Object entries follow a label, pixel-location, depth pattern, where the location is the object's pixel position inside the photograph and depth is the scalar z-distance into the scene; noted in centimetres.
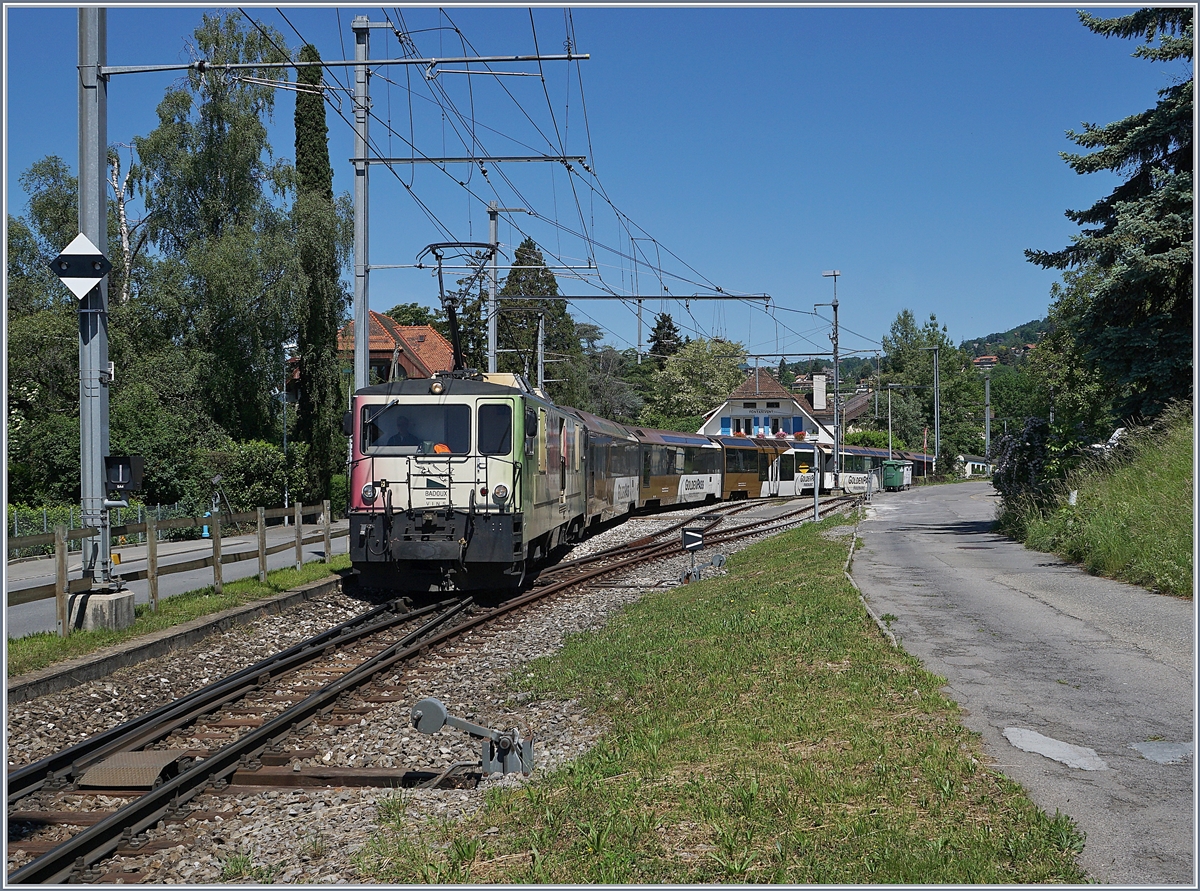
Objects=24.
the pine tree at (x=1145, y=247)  1745
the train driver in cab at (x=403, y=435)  1549
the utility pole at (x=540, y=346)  3823
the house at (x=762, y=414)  9194
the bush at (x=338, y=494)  3900
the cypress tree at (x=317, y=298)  3634
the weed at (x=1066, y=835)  482
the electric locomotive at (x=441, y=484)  1507
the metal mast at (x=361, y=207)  1808
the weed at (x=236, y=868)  549
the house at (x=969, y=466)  10181
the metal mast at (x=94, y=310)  1187
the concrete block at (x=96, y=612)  1179
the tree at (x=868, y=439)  9419
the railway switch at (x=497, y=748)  698
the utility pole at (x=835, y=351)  3484
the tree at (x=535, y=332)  6800
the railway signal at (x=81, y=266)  1135
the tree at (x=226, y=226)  3494
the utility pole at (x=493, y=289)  2563
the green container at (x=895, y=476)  6675
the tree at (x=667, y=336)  11425
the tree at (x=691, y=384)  9494
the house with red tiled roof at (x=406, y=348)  4775
